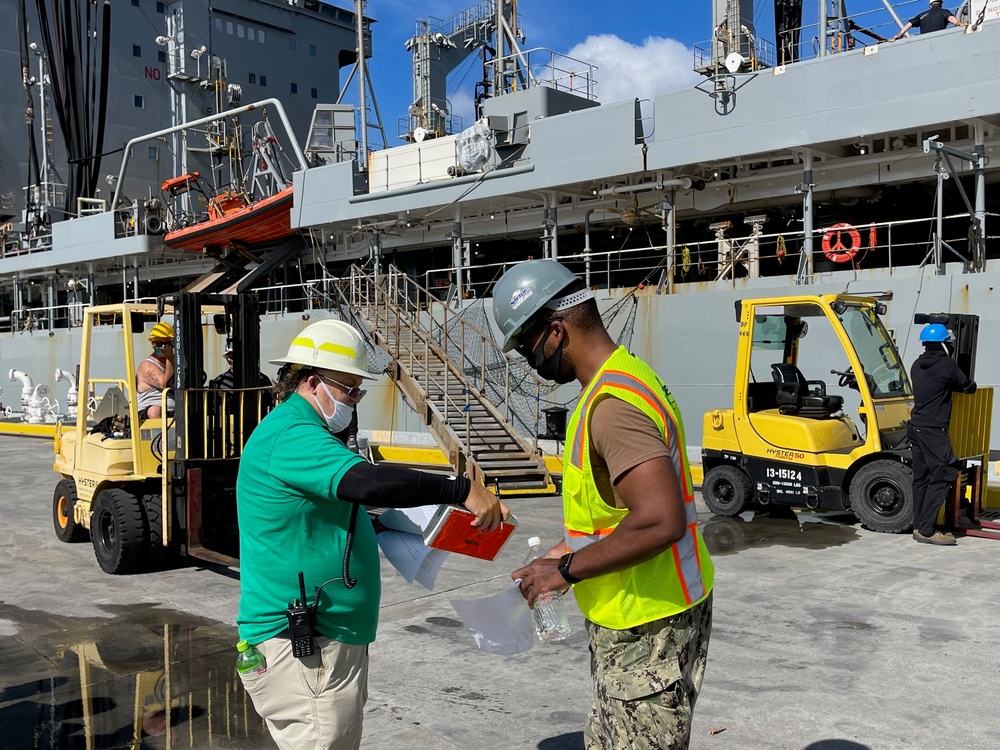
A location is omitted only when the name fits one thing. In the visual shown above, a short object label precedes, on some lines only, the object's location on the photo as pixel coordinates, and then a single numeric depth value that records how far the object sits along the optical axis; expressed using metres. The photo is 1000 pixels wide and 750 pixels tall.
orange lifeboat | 21.31
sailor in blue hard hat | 7.84
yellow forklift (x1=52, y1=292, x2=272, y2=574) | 7.37
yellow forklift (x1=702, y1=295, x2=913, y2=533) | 8.69
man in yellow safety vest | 2.18
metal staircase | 12.38
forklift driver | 7.86
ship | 11.90
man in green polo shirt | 2.65
